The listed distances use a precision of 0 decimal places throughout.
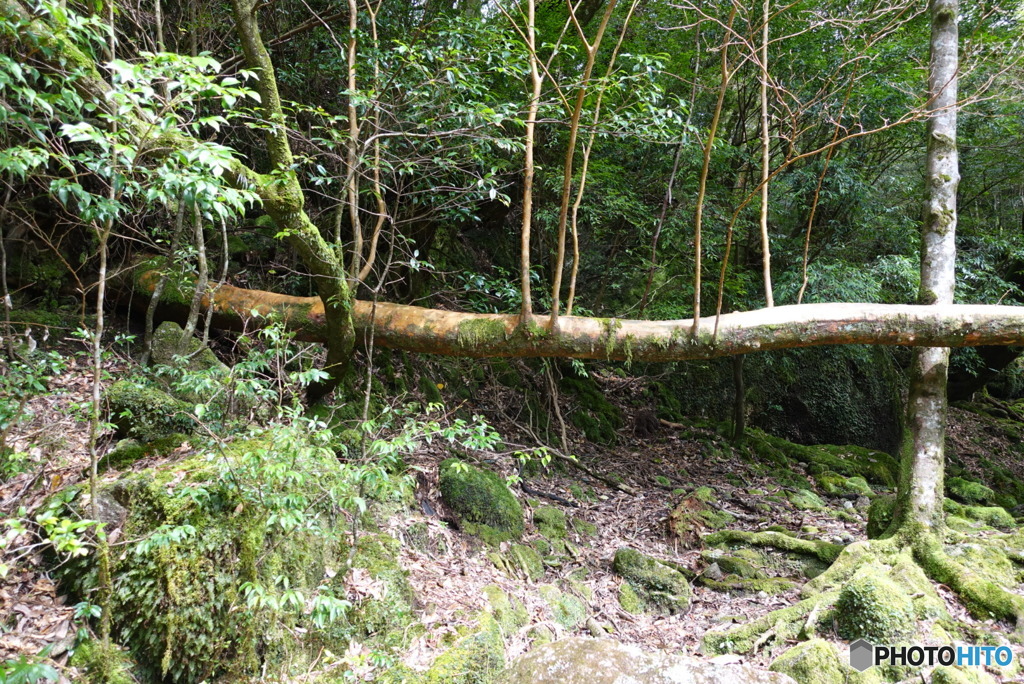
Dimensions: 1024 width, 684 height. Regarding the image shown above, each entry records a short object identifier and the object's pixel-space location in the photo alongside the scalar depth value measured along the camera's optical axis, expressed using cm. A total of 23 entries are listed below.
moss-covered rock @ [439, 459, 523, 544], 496
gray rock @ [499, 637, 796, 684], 289
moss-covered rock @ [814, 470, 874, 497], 785
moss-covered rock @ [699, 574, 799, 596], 508
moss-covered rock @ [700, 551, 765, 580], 529
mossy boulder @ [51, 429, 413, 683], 274
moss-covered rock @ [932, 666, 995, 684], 327
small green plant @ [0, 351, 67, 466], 297
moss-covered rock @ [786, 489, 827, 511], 724
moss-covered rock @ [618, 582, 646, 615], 472
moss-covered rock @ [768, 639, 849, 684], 344
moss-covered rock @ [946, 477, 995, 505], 779
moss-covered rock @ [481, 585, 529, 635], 390
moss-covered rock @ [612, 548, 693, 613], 487
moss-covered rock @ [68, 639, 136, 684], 258
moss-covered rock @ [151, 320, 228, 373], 459
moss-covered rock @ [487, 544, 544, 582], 468
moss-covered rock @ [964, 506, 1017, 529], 648
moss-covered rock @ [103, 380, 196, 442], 382
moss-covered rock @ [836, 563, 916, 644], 384
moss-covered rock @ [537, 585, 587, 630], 430
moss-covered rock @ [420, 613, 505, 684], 308
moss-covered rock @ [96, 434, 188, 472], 349
